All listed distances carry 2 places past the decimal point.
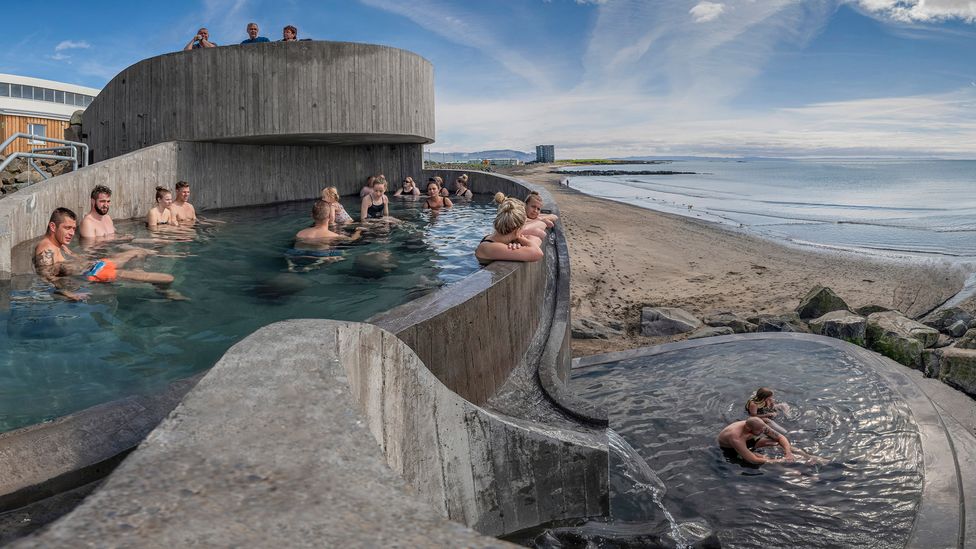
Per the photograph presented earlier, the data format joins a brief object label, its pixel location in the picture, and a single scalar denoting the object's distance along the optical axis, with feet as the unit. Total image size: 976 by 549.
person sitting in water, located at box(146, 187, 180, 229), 32.65
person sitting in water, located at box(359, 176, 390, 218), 37.38
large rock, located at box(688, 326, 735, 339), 35.18
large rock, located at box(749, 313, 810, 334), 36.58
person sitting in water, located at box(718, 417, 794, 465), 20.08
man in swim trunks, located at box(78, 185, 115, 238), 27.27
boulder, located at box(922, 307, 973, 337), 37.64
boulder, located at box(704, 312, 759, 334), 37.06
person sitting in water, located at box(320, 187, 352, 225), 32.12
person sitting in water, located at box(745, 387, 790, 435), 21.47
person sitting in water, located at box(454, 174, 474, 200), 58.23
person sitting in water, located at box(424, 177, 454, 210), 46.26
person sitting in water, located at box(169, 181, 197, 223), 35.65
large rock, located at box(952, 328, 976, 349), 31.91
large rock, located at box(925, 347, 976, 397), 27.30
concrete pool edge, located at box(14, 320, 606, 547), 3.93
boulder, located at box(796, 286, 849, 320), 39.93
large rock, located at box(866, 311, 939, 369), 31.99
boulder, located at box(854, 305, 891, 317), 41.38
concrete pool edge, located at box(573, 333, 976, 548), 15.44
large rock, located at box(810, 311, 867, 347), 33.88
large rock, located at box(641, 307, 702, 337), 36.98
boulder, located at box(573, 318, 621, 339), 36.09
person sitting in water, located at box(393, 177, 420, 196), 56.75
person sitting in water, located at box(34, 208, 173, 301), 21.27
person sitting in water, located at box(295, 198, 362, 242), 29.63
